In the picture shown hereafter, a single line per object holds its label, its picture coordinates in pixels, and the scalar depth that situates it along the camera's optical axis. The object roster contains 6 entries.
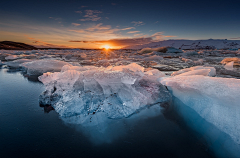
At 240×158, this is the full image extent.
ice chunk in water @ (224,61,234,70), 4.58
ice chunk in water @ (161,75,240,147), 1.18
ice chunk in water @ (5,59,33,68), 5.16
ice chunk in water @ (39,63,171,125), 1.47
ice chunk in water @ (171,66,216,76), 2.49
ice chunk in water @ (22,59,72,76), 3.82
